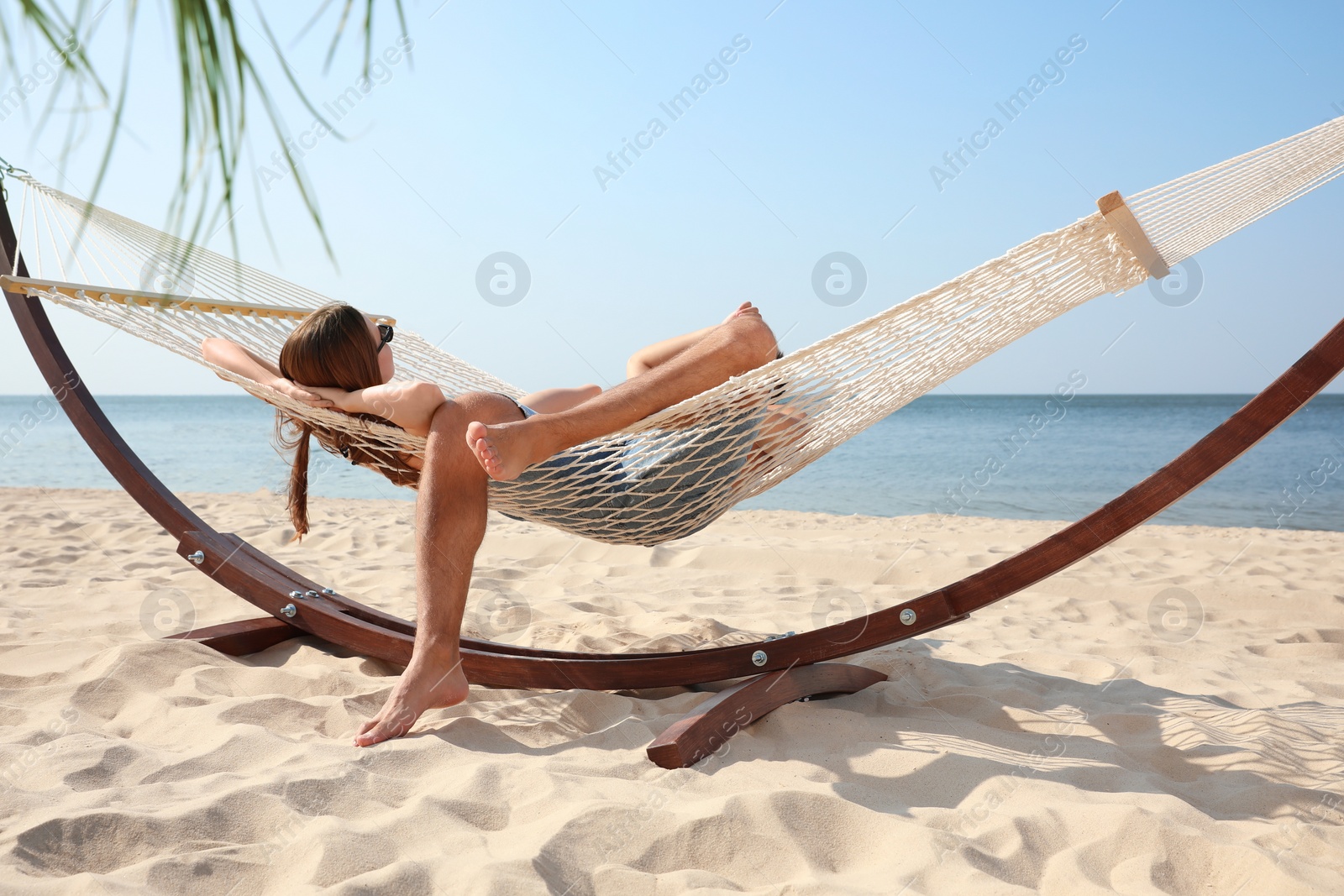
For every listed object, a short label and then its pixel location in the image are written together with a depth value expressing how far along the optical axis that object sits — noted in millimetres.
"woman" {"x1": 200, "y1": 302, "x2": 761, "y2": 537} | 1471
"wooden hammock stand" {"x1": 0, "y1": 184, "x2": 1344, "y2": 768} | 1265
